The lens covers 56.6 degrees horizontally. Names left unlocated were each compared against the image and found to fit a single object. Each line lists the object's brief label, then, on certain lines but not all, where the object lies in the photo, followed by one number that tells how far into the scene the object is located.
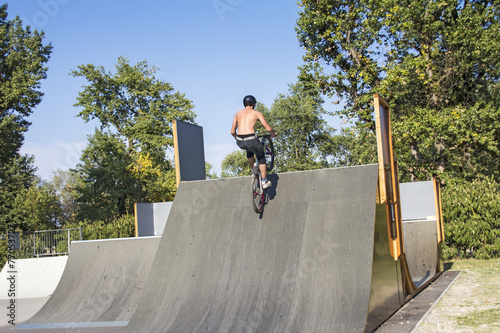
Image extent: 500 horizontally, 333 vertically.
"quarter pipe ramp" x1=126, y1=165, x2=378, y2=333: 5.64
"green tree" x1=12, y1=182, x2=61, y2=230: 32.94
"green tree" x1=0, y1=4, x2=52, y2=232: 29.98
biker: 7.00
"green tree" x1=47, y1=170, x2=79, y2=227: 51.89
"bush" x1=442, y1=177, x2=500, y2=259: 14.36
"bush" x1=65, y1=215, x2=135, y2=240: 20.27
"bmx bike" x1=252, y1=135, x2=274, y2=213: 6.98
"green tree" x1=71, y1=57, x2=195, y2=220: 33.28
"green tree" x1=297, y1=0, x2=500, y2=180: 20.09
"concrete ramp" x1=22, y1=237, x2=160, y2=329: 7.98
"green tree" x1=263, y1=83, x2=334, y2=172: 47.16
